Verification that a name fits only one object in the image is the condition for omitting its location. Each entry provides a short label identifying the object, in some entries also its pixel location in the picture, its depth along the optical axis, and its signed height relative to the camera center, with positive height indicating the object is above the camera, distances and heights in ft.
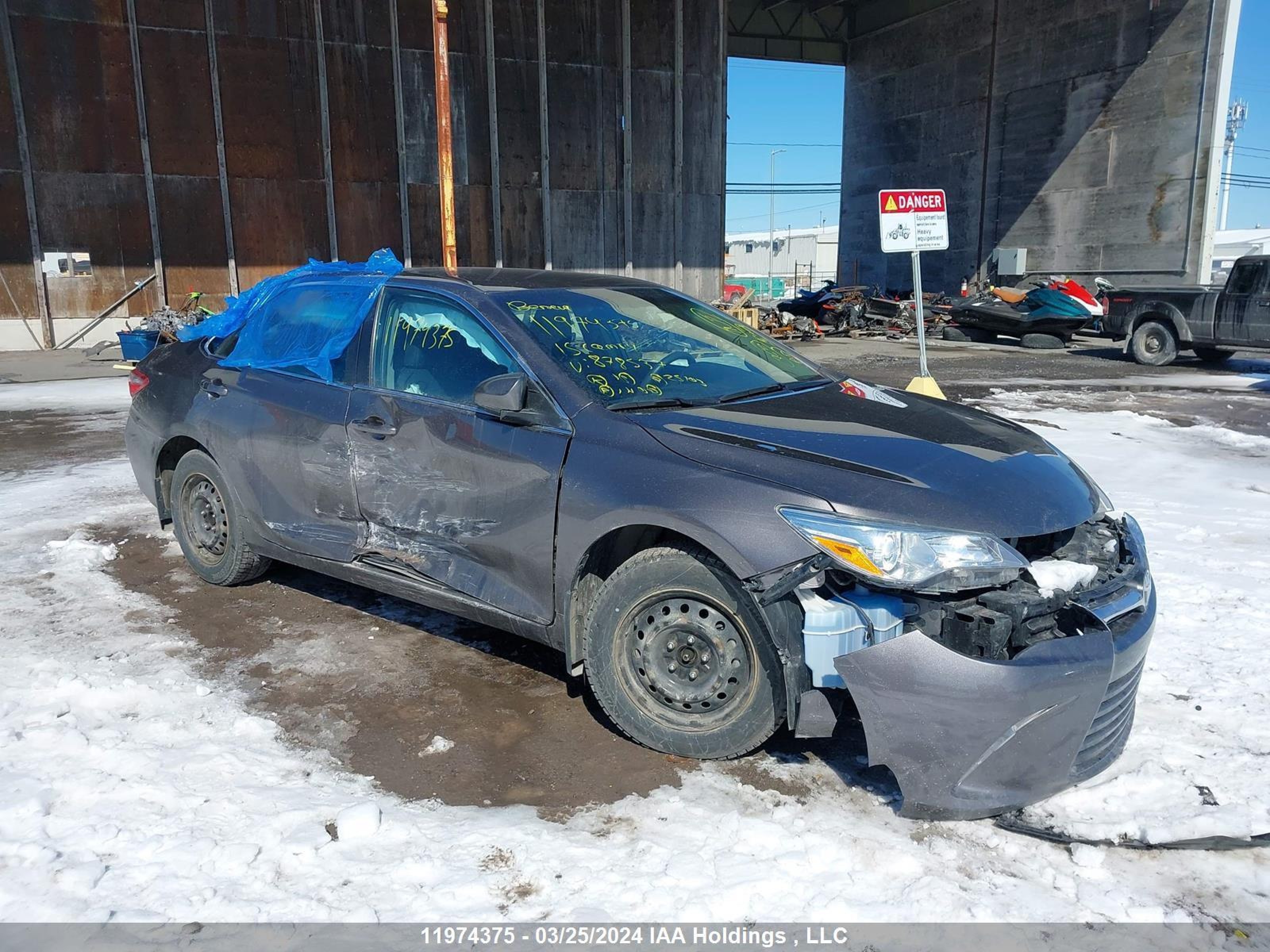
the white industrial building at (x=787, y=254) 279.08 +6.78
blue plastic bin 53.16 -3.31
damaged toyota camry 9.02 -2.71
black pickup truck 48.67 -2.45
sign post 29.73 +1.64
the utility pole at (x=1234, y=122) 230.68 +36.43
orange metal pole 51.52 +7.69
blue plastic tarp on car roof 14.42 -0.56
